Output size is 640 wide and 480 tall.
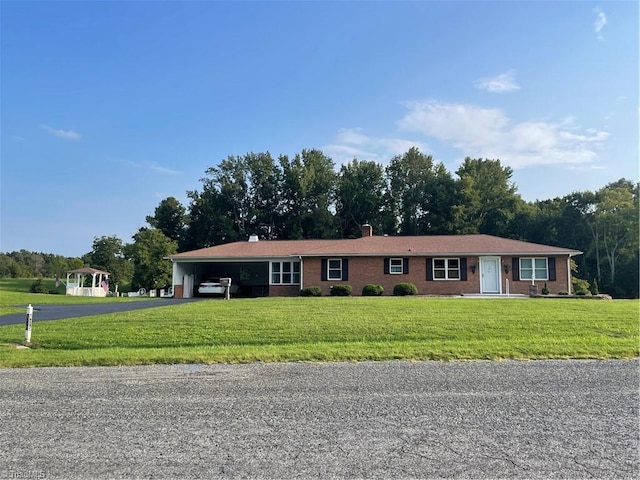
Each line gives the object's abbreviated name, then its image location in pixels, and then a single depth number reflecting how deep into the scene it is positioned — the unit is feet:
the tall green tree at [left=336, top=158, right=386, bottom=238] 162.40
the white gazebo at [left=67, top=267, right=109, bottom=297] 128.47
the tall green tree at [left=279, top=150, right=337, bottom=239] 160.56
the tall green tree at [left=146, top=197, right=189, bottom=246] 169.27
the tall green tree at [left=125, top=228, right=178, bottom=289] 128.88
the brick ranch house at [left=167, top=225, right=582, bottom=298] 81.05
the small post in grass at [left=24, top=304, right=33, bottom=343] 34.17
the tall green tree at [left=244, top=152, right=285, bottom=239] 170.81
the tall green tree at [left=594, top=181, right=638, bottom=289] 134.21
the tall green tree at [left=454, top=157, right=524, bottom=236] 149.28
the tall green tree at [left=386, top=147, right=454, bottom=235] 157.17
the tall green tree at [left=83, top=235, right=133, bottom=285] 172.14
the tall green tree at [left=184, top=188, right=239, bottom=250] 164.25
